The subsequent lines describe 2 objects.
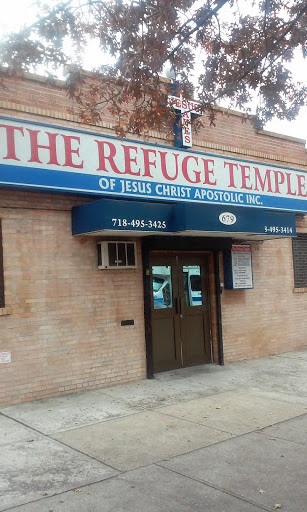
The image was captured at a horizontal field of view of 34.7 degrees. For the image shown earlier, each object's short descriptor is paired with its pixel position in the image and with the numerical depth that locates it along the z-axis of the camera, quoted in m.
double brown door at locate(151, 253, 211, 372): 9.02
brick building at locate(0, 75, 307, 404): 7.18
